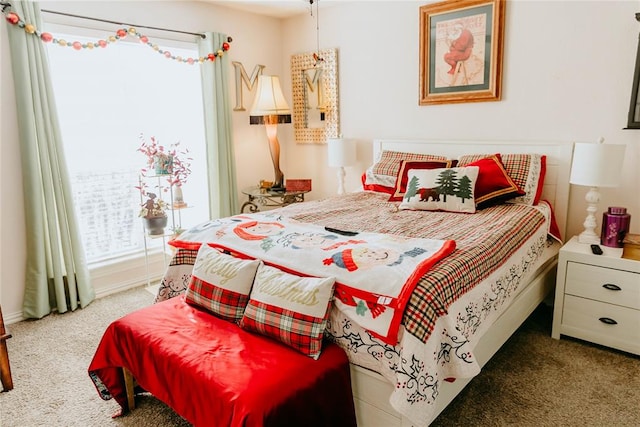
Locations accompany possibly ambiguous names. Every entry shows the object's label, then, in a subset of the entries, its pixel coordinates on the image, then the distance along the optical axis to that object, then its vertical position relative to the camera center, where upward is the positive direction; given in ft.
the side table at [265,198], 12.65 -1.73
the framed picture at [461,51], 10.33 +2.00
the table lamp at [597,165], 8.06 -0.61
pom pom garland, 8.89 +2.29
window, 10.39 +0.58
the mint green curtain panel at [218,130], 12.42 +0.26
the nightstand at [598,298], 7.75 -2.96
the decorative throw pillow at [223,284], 6.28 -2.06
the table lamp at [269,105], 12.69 +0.93
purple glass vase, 8.25 -1.74
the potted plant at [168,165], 10.99 -0.59
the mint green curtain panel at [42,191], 9.07 -1.01
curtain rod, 9.64 +2.80
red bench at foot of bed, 4.73 -2.68
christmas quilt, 5.26 -1.62
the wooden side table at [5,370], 7.07 -3.57
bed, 5.15 -1.74
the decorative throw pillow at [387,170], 11.24 -0.86
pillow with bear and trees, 9.02 -1.14
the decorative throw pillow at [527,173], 9.39 -0.85
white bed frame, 5.58 -2.93
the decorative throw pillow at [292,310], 5.40 -2.13
